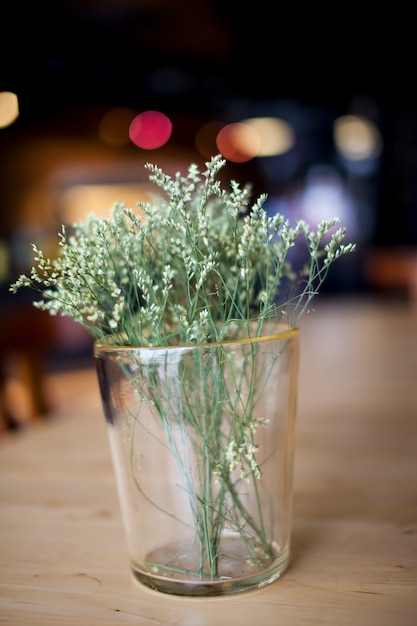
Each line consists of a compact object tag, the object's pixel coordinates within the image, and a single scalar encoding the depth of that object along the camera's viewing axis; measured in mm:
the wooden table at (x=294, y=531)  414
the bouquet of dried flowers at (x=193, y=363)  416
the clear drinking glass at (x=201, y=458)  421
